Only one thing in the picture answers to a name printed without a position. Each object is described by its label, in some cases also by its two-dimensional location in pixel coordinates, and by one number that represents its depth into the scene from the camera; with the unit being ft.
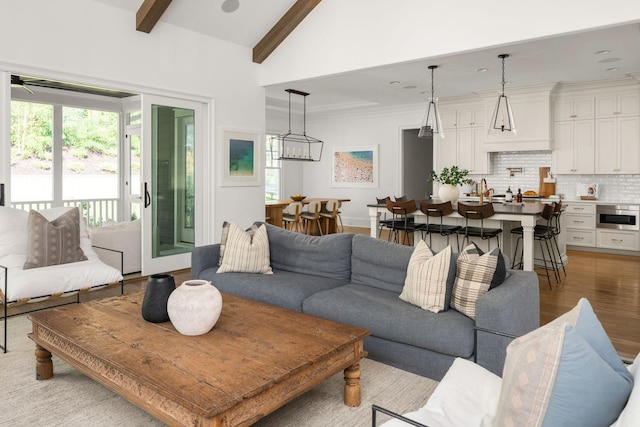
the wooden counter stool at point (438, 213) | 17.94
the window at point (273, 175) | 37.50
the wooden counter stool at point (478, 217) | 16.78
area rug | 7.55
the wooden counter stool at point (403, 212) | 18.84
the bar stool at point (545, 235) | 17.08
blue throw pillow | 3.49
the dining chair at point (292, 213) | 29.35
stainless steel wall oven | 22.91
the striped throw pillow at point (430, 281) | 9.19
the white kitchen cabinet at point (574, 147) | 24.62
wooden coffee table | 5.90
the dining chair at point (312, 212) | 29.71
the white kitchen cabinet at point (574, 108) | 24.53
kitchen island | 16.53
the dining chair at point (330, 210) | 30.56
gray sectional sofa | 8.43
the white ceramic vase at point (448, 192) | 19.54
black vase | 8.25
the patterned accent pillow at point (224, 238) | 13.01
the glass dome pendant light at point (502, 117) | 25.43
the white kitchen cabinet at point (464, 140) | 28.32
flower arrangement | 19.60
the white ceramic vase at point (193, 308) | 7.53
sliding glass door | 18.13
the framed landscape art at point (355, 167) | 35.27
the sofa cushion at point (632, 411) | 3.15
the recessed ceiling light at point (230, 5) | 18.22
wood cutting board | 26.57
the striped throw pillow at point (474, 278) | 8.81
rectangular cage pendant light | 37.22
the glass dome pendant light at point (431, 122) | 20.08
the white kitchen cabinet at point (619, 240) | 22.82
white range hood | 25.07
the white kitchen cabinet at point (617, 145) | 23.36
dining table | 29.58
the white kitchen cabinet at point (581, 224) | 24.03
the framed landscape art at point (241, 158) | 20.83
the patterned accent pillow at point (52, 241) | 12.18
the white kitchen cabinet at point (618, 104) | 23.34
